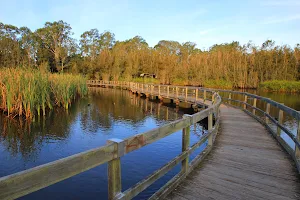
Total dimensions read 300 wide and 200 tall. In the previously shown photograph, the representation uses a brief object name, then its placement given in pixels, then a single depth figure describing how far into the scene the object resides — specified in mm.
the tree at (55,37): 58000
